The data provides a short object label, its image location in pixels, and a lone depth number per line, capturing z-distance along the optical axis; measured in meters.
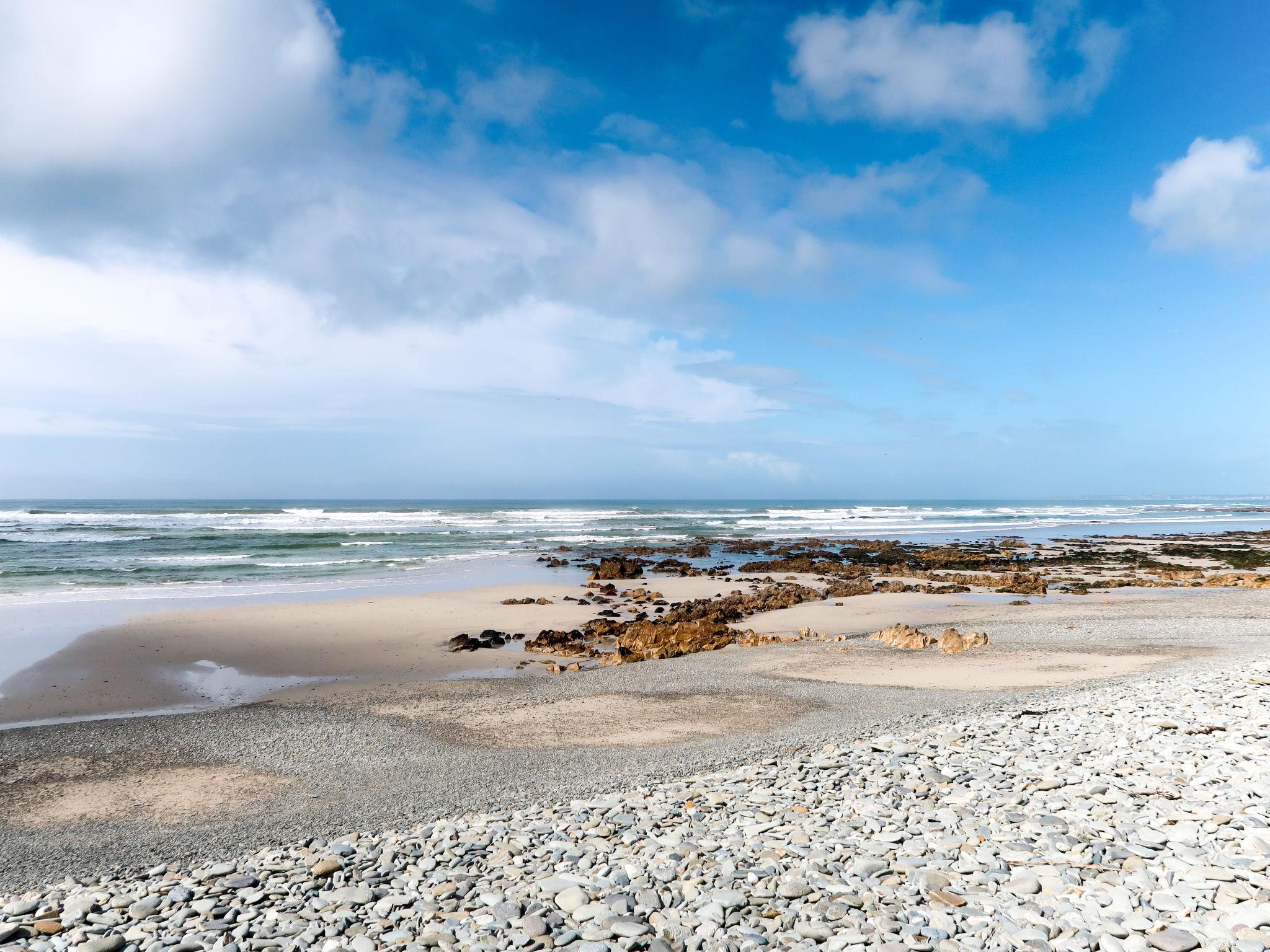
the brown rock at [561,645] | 12.58
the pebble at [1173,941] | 3.50
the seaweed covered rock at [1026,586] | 20.52
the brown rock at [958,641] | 11.81
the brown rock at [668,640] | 12.00
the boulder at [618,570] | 24.05
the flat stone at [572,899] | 4.11
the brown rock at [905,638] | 12.12
